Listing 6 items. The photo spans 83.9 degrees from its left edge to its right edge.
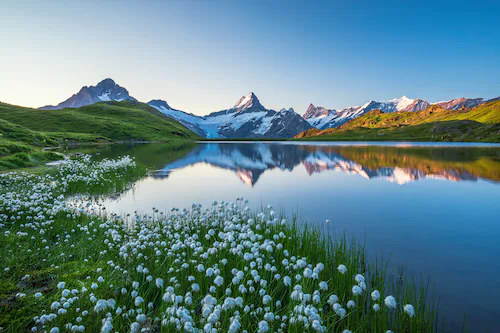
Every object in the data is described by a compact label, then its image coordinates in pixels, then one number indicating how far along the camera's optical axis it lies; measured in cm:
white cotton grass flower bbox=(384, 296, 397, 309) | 523
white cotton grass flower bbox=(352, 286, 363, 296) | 556
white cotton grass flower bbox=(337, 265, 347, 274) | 645
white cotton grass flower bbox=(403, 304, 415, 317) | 528
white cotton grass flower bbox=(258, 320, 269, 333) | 482
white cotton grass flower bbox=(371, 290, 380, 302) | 562
